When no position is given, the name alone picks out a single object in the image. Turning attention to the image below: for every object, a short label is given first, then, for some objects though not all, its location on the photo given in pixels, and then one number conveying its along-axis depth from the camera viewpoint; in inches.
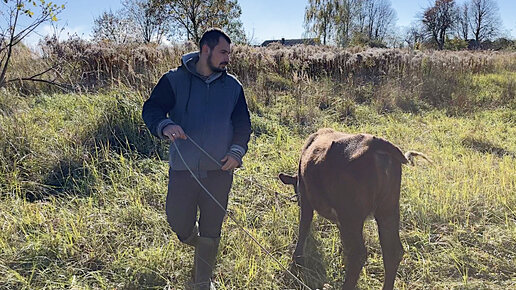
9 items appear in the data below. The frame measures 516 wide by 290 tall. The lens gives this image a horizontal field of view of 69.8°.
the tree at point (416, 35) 1759.4
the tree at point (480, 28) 1786.4
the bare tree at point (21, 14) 189.0
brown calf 90.2
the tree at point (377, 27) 1844.2
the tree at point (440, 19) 1749.5
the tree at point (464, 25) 1791.3
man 96.7
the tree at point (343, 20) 1093.1
